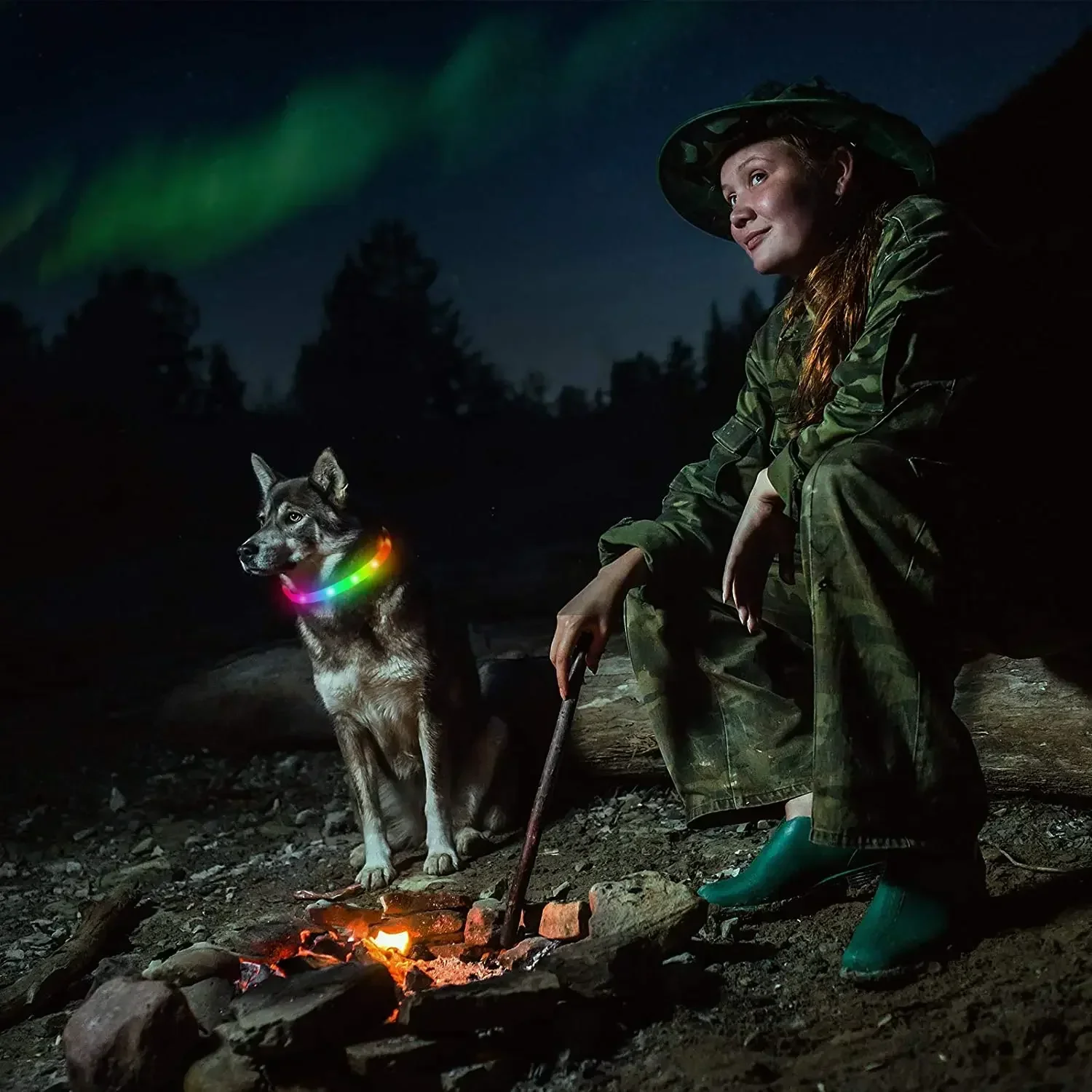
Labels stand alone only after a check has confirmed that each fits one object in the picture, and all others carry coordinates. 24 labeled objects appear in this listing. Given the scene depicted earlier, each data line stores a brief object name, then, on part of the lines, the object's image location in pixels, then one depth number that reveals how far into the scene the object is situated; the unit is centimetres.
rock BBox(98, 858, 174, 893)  409
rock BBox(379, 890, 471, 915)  305
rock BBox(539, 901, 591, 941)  259
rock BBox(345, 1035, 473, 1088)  194
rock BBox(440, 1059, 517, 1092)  195
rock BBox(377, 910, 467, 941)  283
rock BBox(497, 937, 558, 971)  252
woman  219
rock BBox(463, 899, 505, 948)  273
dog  405
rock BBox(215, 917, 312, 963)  273
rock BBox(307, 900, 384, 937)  303
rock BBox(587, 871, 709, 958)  235
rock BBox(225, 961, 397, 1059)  193
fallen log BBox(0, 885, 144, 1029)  279
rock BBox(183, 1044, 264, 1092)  197
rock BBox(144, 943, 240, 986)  245
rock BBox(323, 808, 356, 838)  459
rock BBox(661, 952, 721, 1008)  224
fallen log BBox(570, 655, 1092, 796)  313
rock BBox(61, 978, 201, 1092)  203
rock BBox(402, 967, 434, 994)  234
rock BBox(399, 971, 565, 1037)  199
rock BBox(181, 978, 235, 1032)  230
